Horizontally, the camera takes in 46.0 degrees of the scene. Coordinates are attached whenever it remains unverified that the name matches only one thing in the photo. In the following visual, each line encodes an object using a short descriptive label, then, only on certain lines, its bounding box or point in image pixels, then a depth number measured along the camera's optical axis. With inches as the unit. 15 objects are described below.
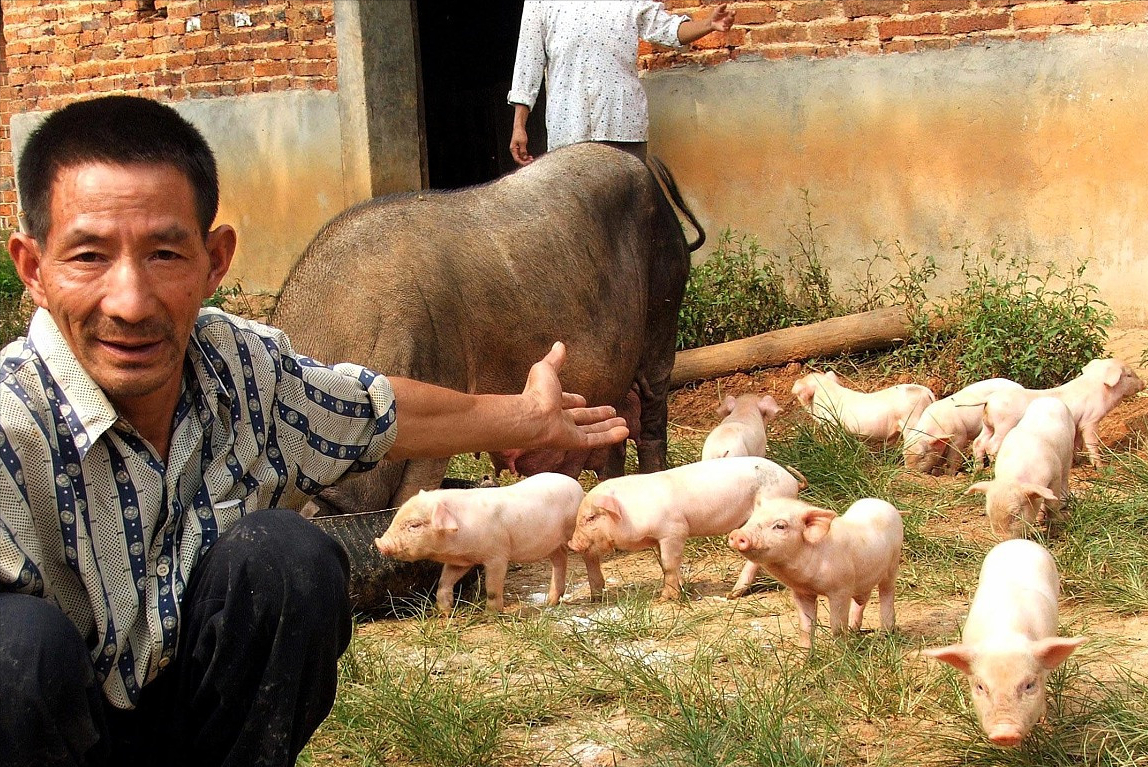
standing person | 271.7
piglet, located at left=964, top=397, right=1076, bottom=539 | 166.9
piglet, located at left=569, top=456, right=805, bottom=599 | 158.7
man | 84.8
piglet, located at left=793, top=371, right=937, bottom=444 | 224.2
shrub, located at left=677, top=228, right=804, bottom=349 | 294.7
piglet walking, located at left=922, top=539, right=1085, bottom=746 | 104.7
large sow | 173.2
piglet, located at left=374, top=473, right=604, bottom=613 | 151.8
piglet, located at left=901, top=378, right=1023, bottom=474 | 215.5
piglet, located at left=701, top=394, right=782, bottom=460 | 198.1
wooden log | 277.3
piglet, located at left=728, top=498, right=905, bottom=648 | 133.9
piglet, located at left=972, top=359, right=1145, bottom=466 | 207.9
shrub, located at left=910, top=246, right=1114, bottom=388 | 250.4
